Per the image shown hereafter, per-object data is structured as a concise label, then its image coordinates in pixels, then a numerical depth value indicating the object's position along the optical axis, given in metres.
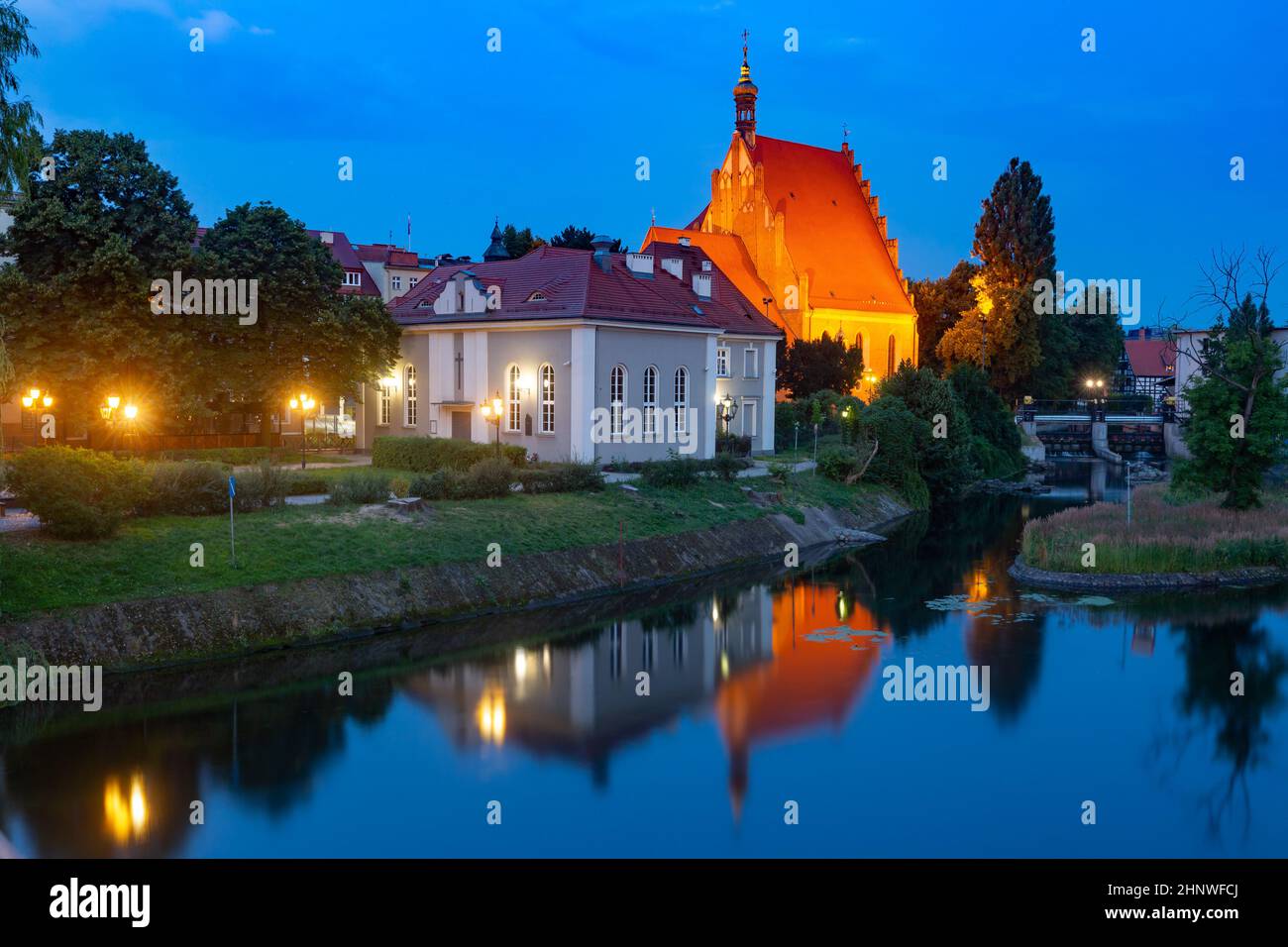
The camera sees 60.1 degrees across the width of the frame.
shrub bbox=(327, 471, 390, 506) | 29.11
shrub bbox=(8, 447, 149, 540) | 21.91
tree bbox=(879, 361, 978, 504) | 50.19
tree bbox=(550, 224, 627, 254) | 71.06
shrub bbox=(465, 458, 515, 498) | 31.69
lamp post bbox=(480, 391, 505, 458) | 40.12
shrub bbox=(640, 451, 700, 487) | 36.38
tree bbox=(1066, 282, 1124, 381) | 83.44
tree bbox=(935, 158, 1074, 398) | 75.00
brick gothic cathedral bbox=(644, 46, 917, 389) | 70.50
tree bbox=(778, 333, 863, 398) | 62.00
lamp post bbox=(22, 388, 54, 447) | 32.75
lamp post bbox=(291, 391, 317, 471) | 35.72
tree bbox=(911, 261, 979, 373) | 83.31
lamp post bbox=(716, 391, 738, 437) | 49.66
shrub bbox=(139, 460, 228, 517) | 25.52
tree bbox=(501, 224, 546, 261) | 67.19
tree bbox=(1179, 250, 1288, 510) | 33.38
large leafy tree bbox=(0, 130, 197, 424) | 32.38
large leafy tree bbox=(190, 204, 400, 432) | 37.19
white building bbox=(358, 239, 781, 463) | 38.56
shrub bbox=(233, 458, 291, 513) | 27.02
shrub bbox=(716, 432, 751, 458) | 46.81
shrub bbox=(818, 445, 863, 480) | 45.72
